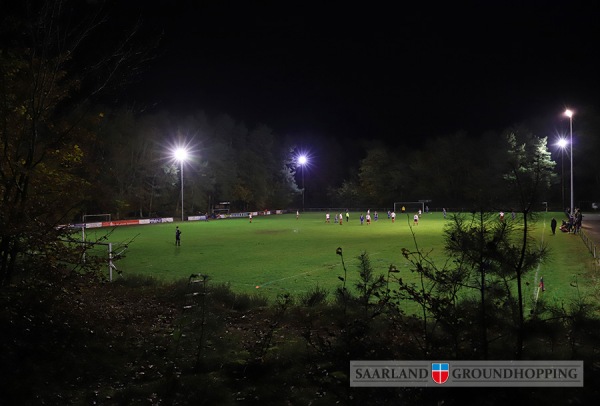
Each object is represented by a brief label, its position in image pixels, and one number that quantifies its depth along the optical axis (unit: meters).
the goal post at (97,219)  58.97
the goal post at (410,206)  87.62
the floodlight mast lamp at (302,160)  101.66
